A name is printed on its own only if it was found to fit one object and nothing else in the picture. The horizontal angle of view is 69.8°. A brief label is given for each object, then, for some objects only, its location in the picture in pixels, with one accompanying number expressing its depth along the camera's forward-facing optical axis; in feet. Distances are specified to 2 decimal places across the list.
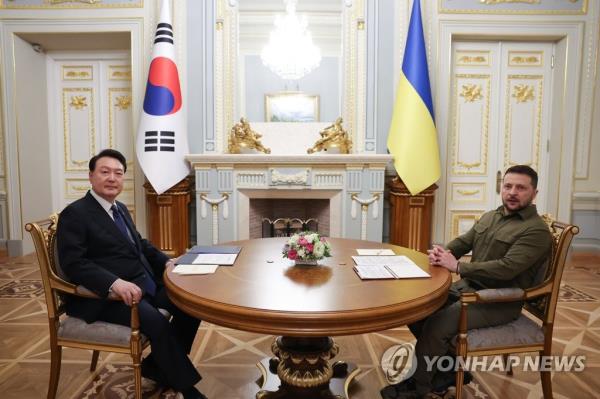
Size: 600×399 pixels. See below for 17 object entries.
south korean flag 13.38
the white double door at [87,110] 16.01
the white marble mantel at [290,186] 13.78
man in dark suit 5.56
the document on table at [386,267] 5.51
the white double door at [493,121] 14.94
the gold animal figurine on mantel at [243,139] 14.24
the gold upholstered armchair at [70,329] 5.49
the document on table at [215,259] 6.05
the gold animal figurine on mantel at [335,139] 14.14
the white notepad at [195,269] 5.62
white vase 5.98
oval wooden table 4.28
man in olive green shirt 5.65
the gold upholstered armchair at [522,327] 5.41
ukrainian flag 13.41
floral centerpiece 5.89
